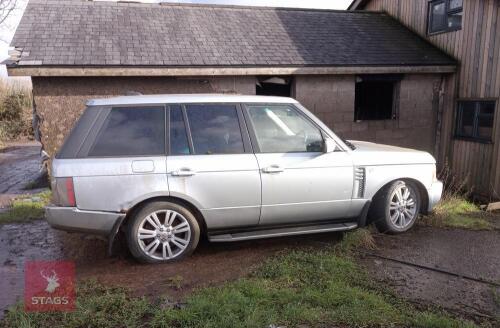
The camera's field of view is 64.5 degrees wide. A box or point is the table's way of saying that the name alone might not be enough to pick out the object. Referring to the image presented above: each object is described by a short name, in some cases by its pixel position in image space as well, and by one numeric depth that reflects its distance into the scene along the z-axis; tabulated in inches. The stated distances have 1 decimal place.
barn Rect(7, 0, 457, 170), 310.2
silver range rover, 160.6
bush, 786.8
